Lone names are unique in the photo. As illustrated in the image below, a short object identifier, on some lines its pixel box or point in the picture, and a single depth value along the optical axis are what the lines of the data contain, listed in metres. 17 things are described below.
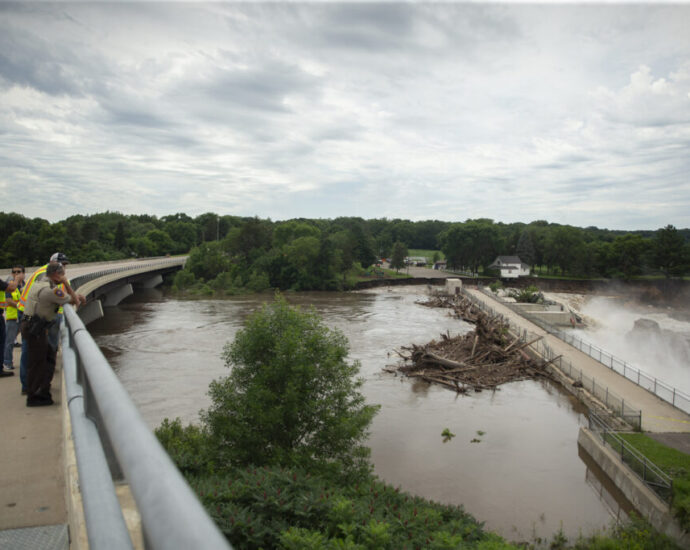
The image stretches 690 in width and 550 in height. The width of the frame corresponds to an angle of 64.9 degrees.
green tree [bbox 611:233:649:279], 110.06
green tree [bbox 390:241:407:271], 121.31
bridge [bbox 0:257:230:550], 1.21
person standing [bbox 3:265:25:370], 9.76
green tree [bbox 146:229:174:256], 151.09
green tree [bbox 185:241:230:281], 94.06
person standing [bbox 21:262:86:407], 7.03
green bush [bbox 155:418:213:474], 14.65
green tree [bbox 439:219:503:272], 124.19
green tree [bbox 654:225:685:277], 103.43
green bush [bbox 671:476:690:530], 14.41
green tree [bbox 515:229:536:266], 125.12
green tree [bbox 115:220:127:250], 126.19
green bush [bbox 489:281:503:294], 85.22
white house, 115.44
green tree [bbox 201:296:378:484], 17.39
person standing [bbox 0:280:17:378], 9.23
